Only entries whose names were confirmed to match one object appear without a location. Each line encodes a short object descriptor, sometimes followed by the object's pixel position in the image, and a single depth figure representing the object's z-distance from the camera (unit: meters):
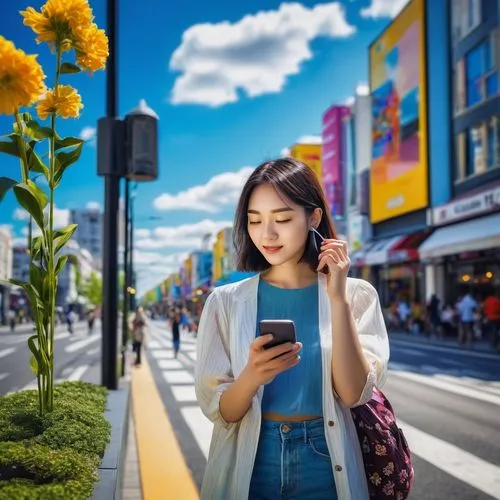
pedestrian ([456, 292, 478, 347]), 20.62
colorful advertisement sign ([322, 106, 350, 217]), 45.66
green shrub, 2.20
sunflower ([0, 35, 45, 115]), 1.89
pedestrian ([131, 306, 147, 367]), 16.42
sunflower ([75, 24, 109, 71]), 3.10
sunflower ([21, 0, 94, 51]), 2.96
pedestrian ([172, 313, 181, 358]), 19.30
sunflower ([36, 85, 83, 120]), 3.34
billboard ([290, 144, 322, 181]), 57.22
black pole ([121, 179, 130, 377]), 14.76
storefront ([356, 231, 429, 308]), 29.88
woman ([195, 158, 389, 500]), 1.90
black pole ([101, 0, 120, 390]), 6.82
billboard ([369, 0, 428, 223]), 30.91
